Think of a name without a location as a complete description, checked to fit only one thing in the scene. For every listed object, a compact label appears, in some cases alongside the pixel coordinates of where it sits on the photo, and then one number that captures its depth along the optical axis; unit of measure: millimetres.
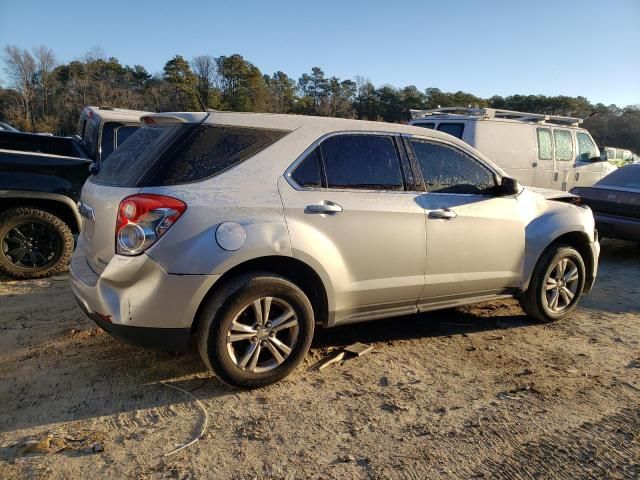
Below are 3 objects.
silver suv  2963
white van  9172
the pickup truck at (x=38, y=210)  5371
